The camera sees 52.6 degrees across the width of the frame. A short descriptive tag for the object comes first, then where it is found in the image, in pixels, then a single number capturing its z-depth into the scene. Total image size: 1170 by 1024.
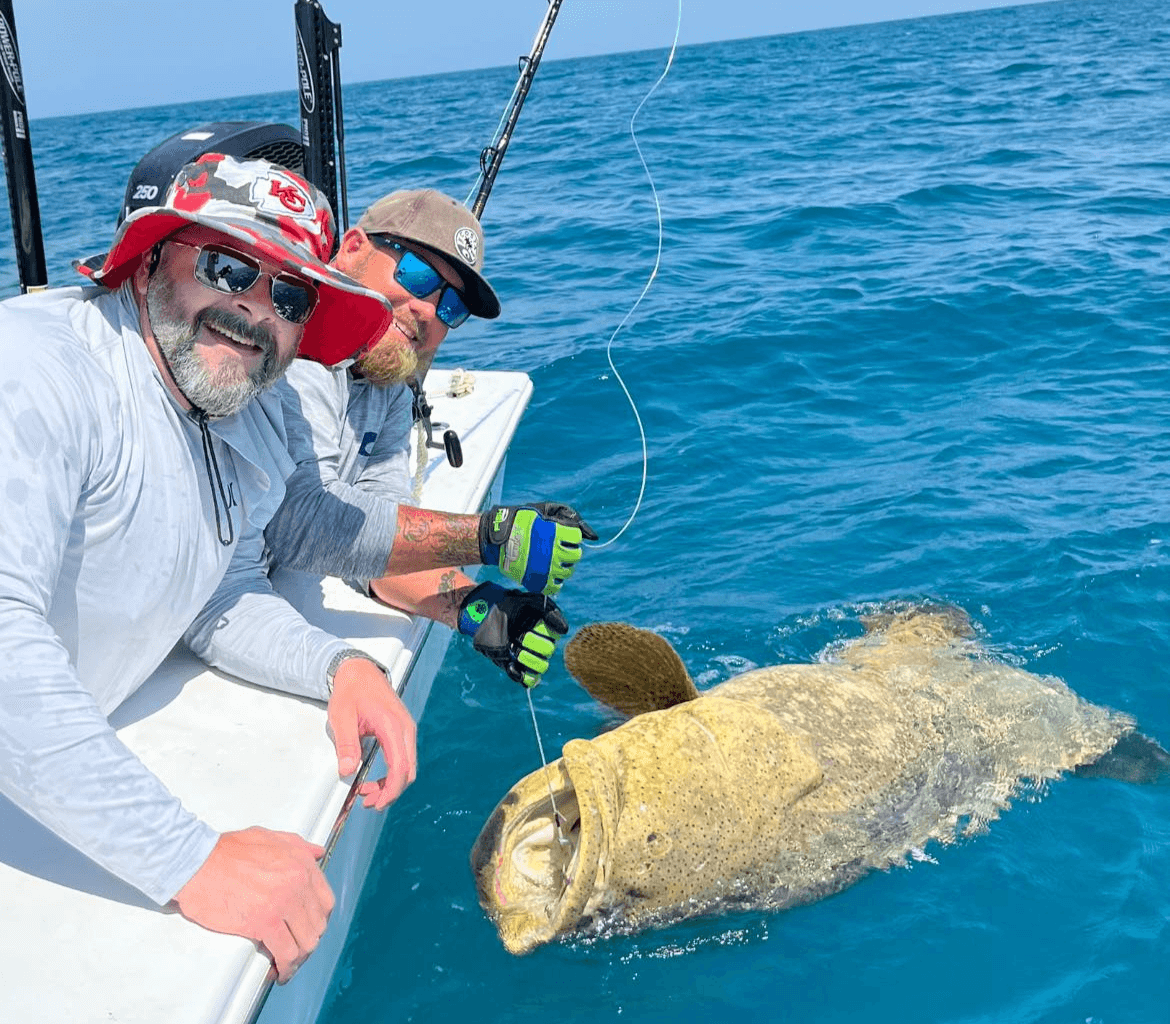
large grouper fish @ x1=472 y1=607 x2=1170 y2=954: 3.20
